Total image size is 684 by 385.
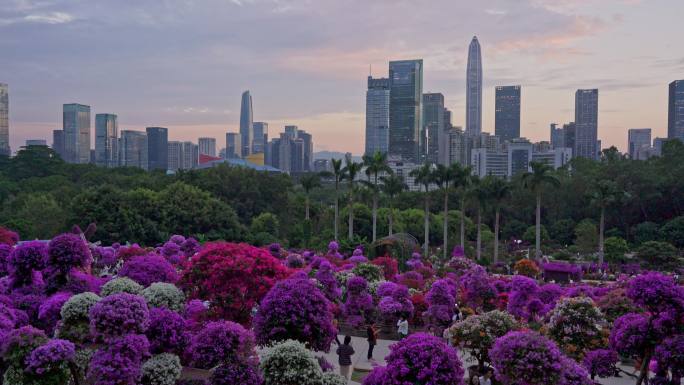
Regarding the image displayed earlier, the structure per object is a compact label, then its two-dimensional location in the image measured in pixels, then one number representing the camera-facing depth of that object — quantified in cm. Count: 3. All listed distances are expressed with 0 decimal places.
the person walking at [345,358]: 1284
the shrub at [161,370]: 998
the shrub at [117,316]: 939
